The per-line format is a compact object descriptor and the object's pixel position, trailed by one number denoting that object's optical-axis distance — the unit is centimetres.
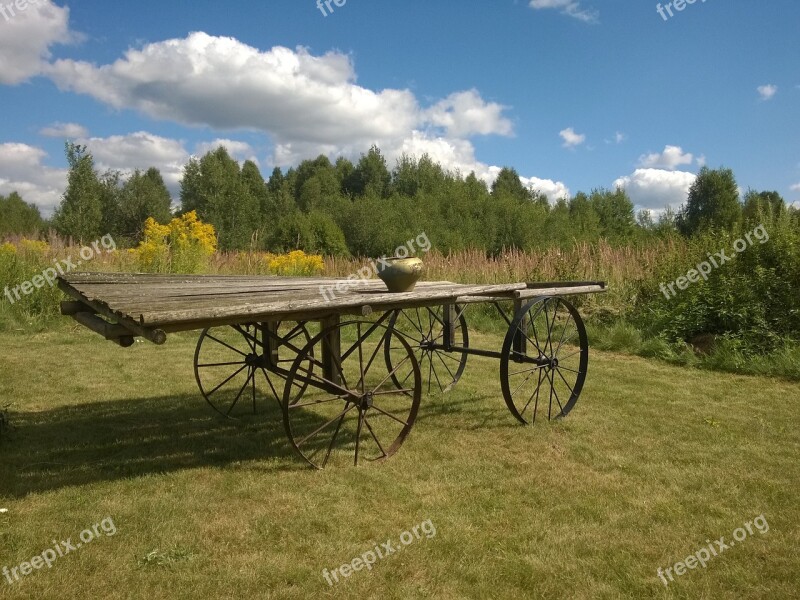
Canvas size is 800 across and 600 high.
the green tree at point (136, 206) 3659
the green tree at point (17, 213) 3850
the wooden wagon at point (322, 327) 316
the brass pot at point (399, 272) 417
